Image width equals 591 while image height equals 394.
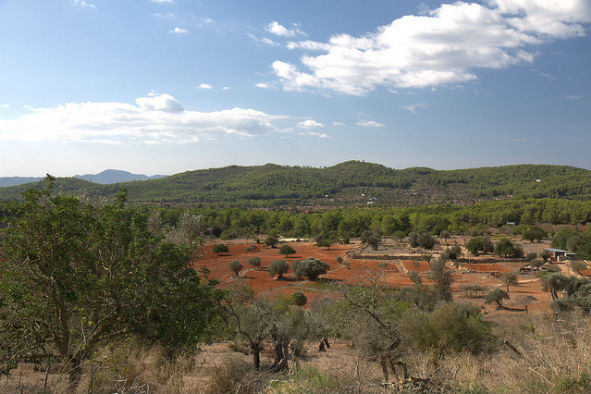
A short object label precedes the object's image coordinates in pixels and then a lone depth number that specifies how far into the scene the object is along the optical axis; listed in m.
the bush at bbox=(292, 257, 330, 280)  33.59
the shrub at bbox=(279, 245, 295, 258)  47.12
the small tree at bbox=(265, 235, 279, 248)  57.12
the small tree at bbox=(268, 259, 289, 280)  34.47
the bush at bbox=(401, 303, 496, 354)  10.91
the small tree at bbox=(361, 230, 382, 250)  51.38
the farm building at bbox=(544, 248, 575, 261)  39.94
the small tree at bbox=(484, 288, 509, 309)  23.36
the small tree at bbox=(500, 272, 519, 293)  28.77
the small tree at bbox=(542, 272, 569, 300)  24.55
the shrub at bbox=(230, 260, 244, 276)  36.06
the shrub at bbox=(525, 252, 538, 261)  40.69
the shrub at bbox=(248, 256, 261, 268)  39.78
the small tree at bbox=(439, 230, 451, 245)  57.06
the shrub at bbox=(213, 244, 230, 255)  50.91
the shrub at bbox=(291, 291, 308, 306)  23.52
